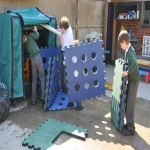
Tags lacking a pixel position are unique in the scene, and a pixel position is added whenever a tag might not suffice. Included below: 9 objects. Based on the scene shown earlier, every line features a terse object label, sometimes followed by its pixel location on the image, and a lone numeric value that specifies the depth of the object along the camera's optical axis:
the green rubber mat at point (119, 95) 3.36
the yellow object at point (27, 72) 5.07
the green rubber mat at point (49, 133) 3.17
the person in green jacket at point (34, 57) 4.33
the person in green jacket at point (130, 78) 3.21
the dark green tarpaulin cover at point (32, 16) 4.06
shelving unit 7.22
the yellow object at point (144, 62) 6.38
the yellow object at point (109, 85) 5.68
